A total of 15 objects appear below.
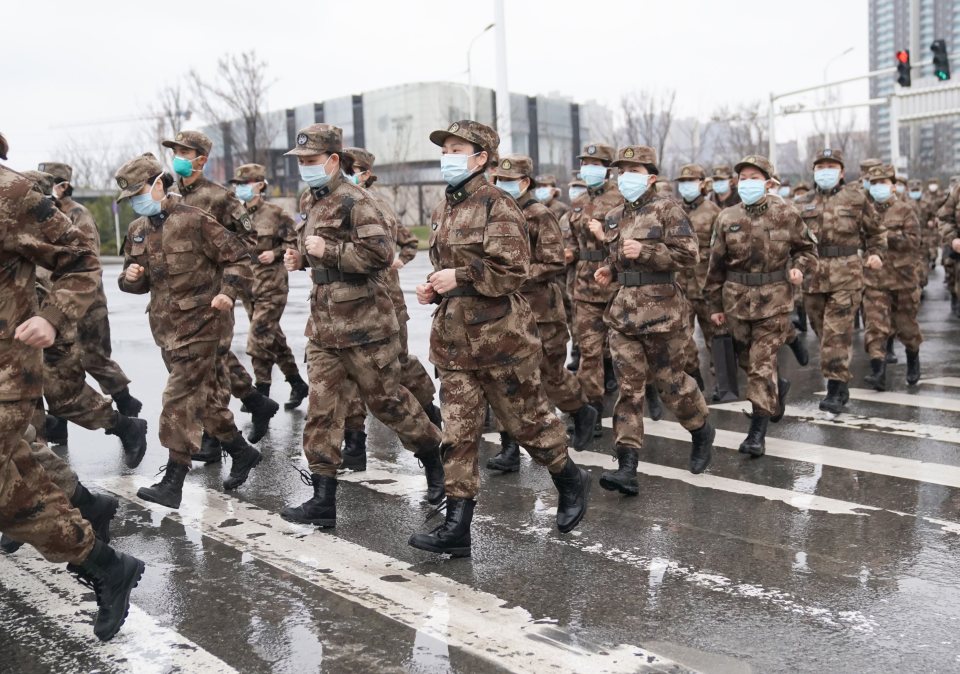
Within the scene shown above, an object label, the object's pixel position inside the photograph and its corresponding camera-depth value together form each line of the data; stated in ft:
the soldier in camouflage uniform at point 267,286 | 31.83
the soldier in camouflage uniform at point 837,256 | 30.07
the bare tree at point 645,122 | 169.89
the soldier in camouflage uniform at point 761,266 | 25.66
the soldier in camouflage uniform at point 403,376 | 24.54
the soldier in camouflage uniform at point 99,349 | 27.73
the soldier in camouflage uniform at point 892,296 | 34.06
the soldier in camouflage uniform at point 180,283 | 21.42
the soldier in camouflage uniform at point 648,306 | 22.11
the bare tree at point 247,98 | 137.69
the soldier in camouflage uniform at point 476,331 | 17.52
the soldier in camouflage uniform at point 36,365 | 13.79
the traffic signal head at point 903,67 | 79.71
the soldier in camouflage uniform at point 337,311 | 19.72
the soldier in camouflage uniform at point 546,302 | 24.40
